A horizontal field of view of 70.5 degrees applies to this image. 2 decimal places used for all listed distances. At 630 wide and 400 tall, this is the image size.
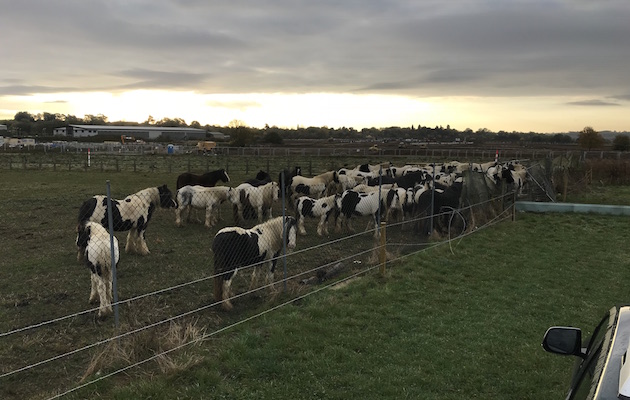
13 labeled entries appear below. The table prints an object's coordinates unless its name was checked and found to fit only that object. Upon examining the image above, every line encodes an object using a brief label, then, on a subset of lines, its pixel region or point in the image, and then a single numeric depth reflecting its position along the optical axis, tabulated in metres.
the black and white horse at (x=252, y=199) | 14.59
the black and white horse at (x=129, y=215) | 10.52
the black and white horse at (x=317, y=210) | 13.27
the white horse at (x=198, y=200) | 14.04
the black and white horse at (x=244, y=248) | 7.61
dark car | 1.82
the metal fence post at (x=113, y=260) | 5.55
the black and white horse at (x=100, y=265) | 7.32
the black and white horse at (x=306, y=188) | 16.69
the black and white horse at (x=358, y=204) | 13.30
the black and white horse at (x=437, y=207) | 13.14
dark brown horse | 18.02
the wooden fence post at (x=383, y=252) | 8.50
